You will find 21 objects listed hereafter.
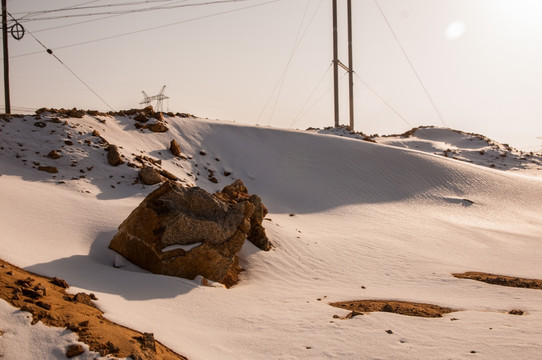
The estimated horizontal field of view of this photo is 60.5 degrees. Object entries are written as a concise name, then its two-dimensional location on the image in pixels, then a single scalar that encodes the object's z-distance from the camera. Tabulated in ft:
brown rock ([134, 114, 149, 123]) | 54.24
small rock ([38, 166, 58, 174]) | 37.24
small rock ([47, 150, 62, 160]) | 39.34
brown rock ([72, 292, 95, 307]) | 16.84
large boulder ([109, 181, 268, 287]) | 24.24
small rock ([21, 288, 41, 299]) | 15.07
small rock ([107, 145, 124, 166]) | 41.04
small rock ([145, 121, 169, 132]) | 53.06
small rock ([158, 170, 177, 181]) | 42.08
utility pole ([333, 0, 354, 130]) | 83.15
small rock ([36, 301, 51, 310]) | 14.52
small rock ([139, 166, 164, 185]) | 39.14
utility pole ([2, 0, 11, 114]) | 58.39
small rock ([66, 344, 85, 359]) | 12.69
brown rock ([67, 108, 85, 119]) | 47.55
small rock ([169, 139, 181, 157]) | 50.24
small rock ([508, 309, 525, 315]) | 21.14
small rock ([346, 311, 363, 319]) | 19.61
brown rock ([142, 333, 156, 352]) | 14.21
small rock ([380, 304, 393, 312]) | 21.29
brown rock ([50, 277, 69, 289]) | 18.24
